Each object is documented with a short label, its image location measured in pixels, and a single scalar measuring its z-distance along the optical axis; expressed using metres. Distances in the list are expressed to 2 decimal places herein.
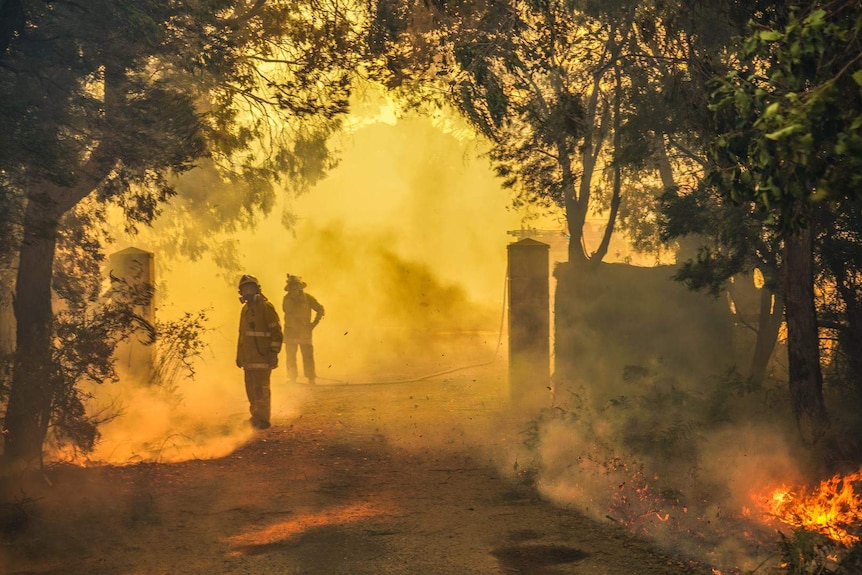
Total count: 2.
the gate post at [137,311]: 13.87
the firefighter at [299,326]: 18.30
